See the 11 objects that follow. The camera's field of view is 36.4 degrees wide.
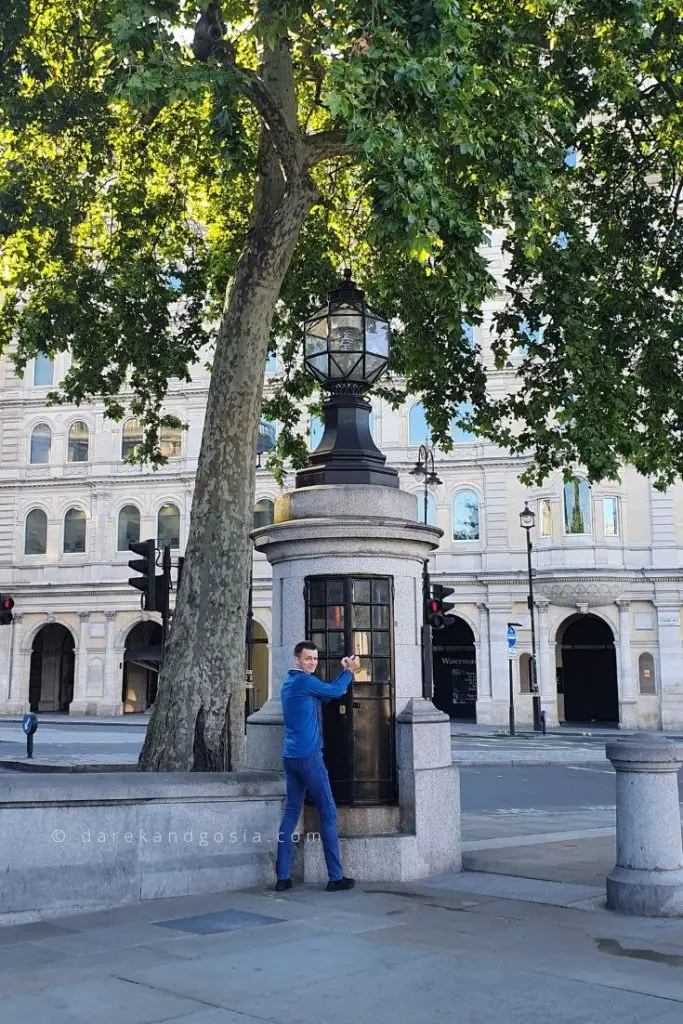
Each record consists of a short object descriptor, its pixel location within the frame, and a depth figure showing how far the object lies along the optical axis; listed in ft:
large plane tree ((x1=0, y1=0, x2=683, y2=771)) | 31.53
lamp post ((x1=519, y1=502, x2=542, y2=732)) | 107.14
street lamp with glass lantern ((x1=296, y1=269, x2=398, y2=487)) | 30.78
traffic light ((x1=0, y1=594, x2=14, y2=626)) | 66.44
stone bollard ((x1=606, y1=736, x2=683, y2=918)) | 23.07
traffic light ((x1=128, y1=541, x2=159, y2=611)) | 36.29
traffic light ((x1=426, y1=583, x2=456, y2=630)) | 46.68
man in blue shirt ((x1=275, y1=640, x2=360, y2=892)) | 25.43
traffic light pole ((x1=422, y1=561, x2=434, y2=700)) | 29.19
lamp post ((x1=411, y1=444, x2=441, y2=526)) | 96.12
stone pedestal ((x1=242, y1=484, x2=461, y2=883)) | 26.94
